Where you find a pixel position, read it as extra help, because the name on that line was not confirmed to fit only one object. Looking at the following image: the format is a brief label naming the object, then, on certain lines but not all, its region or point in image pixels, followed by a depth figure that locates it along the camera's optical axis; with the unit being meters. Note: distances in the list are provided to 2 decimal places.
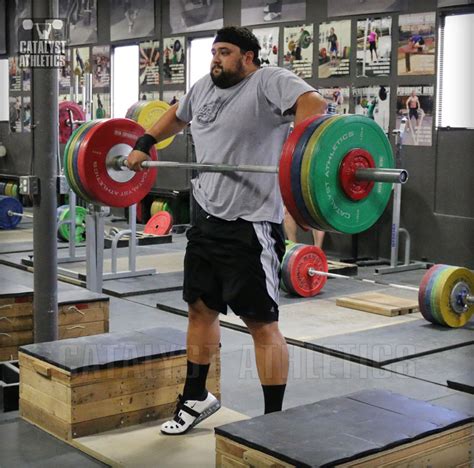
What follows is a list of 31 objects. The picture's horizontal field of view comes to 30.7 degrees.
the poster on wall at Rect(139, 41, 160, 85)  9.08
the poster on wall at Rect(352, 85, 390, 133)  6.77
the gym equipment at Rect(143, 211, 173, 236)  7.69
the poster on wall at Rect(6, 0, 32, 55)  10.80
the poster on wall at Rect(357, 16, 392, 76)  6.70
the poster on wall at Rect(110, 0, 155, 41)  9.09
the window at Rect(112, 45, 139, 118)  9.61
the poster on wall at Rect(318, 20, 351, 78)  6.99
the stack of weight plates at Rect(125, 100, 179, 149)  5.81
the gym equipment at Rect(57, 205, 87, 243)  7.10
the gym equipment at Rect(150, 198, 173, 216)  8.54
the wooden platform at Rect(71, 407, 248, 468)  2.53
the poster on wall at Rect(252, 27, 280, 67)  7.61
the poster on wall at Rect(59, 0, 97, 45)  9.95
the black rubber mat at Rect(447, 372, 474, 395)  3.36
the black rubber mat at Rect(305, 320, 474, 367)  3.86
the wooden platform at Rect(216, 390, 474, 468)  2.04
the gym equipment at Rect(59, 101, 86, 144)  6.23
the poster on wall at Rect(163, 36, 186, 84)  8.75
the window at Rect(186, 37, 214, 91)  8.57
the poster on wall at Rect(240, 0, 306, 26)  7.38
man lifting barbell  2.56
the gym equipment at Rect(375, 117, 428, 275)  6.21
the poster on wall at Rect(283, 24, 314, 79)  7.31
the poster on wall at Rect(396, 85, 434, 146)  6.49
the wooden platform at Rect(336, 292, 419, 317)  4.76
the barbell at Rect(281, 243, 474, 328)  4.31
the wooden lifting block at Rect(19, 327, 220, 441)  2.69
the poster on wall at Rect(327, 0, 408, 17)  6.60
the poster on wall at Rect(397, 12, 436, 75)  6.41
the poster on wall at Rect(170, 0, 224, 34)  8.26
